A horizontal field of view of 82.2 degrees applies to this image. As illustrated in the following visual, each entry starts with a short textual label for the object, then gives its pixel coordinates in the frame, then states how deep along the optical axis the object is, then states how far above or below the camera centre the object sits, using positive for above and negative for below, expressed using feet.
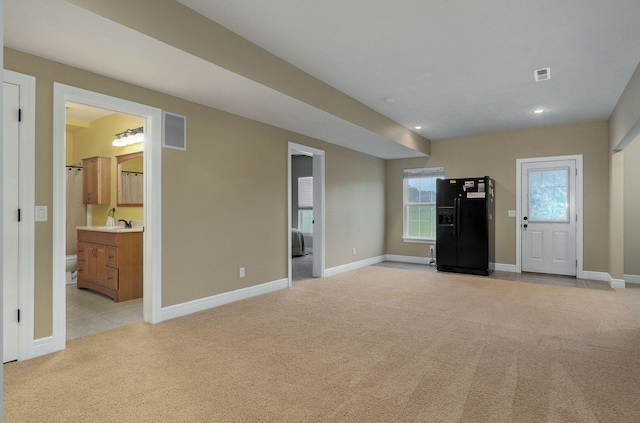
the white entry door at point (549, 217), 20.17 -0.35
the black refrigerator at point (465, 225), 20.36 -0.84
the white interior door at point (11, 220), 8.82 -0.27
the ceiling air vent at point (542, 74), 12.43 +4.75
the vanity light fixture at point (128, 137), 16.56 +3.35
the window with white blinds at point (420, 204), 24.80 +0.43
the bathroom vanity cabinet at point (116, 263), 14.80 -2.26
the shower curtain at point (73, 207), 19.15 +0.11
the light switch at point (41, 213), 9.35 -0.12
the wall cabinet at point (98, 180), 18.62 +1.49
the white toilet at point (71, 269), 17.75 -2.91
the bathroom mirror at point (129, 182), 18.24 +1.36
